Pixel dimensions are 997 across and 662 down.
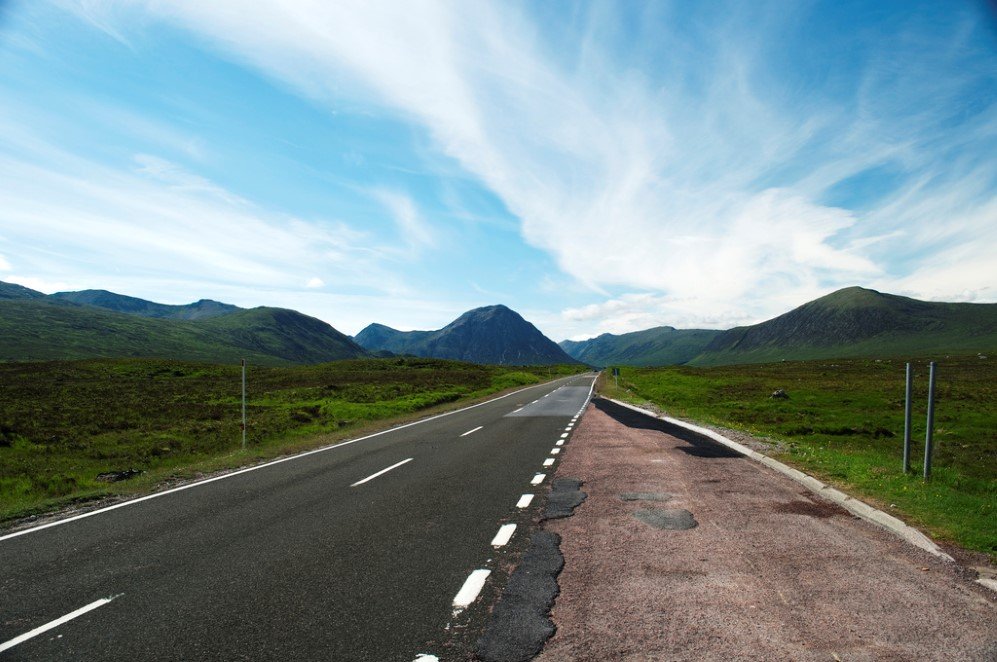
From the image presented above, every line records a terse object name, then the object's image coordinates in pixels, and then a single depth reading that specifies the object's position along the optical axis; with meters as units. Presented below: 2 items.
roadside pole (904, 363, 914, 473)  9.25
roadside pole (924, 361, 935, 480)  8.76
